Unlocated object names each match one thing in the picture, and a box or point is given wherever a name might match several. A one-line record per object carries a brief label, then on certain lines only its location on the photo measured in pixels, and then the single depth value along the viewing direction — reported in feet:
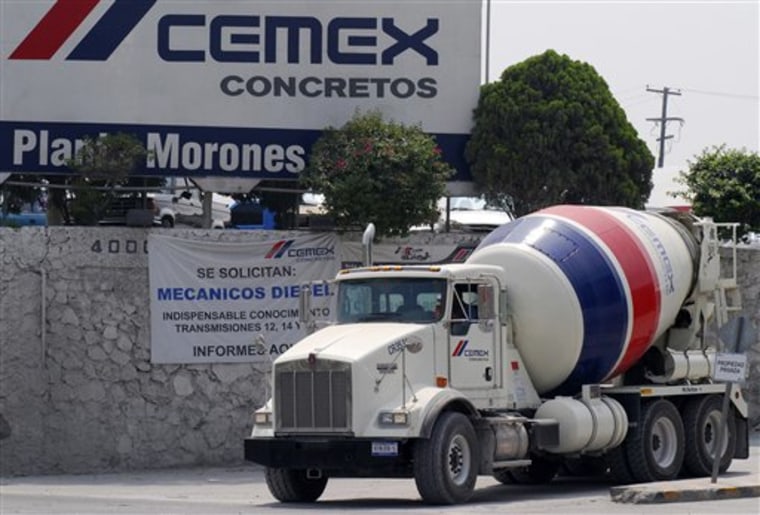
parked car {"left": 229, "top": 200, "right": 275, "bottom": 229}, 84.84
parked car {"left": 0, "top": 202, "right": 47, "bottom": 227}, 81.08
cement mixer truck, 55.52
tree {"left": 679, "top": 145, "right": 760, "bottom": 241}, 89.40
